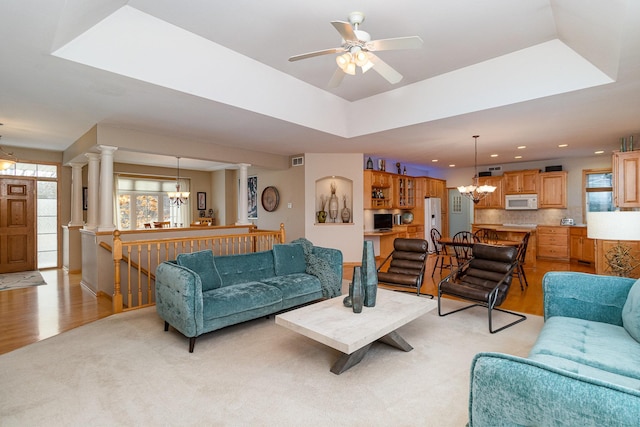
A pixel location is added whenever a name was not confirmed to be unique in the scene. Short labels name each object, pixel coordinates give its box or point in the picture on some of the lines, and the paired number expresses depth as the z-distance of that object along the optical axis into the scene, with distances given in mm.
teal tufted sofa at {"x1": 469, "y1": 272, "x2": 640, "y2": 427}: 985
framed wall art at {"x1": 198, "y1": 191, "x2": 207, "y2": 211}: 10891
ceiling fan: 2457
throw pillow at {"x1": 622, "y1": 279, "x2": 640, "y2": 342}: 2119
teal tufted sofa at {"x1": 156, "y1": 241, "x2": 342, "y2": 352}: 3086
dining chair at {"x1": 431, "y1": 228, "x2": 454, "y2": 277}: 6875
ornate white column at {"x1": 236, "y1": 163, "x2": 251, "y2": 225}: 7145
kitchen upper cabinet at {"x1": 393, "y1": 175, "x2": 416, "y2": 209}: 8523
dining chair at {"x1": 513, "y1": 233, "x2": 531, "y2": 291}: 5238
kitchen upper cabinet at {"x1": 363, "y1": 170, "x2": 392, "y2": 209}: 7625
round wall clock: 8000
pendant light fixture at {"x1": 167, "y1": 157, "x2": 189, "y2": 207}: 8742
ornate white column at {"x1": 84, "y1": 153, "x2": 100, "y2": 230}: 5902
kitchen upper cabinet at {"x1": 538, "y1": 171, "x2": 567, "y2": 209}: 8141
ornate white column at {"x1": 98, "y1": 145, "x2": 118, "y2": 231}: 5008
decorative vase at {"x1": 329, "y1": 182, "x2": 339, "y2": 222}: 7770
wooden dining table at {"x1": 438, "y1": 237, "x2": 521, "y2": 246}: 5855
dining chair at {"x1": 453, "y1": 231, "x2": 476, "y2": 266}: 5827
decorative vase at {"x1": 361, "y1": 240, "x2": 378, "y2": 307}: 3064
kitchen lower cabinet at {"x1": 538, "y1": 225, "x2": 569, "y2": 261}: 7922
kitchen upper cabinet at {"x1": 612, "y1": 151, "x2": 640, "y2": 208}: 5043
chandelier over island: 6809
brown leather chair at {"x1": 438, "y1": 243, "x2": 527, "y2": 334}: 3621
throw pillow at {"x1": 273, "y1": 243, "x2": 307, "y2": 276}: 4332
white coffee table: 2434
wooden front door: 6699
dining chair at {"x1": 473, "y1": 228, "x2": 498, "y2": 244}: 6454
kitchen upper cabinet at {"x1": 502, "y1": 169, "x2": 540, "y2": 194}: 8469
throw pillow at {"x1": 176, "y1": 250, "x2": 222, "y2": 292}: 3525
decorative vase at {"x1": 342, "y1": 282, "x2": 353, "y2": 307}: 3037
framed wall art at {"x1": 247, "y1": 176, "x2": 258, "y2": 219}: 8930
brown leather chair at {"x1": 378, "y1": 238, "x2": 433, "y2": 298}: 4504
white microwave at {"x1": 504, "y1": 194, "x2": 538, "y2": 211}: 8430
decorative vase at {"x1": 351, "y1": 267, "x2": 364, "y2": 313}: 2898
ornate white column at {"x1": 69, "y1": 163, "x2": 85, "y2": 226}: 6955
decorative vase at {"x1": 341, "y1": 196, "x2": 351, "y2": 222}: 7611
